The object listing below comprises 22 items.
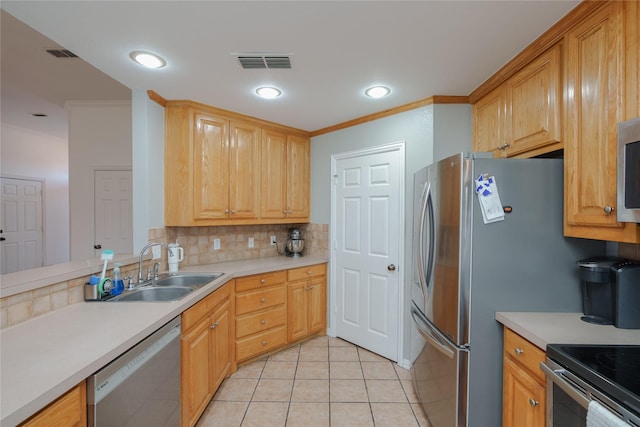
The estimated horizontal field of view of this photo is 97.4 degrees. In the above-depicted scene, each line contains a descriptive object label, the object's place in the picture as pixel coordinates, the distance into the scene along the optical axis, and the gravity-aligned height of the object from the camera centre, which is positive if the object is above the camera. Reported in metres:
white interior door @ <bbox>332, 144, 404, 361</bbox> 2.66 -0.36
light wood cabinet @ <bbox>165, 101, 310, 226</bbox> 2.50 +0.42
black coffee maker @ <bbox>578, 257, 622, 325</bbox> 1.32 -0.38
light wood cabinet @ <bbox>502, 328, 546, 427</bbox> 1.24 -0.82
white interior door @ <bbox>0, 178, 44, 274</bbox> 4.30 -0.24
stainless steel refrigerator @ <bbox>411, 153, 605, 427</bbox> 1.50 -0.29
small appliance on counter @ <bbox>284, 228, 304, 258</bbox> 3.36 -0.41
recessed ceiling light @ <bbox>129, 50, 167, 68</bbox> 1.74 +0.97
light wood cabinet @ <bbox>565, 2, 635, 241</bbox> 1.19 +0.41
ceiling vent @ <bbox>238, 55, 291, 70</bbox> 1.78 +0.97
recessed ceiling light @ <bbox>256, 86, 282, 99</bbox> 2.23 +0.97
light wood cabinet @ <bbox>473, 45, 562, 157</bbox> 1.53 +0.63
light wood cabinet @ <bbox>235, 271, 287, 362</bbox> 2.55 -0.98
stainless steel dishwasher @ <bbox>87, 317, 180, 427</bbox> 1.06 -0.77
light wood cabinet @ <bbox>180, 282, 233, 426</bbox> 1.71 -0.99
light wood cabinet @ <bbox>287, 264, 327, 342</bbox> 2.94 -0.98
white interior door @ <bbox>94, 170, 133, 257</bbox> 3.50 +0.03
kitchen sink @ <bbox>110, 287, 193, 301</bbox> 1.93 -0.61
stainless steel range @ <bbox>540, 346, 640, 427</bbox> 0.87 -0.58
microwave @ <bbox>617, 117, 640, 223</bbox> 1.04 +0.15
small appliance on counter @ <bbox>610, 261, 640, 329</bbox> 1.27 -0.37
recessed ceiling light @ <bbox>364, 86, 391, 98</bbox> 2.21 +0.97
